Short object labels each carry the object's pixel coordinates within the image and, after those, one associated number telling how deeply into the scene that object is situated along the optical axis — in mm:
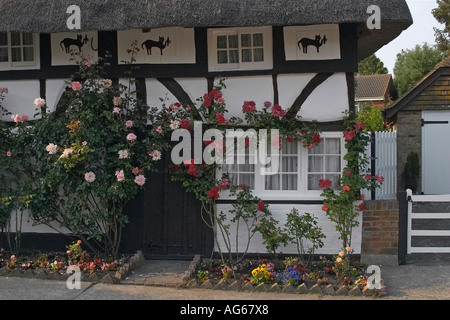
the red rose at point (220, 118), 7664
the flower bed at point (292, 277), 6777
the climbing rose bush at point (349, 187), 7574
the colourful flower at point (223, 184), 7746
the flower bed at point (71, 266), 7336
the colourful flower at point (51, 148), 7633
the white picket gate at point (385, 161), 11602
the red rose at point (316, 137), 7773
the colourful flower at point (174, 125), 7773
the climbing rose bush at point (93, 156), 7688
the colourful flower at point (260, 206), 7719
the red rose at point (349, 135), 7626
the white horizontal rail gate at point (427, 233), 7930
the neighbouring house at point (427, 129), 13695
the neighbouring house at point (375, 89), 35625
